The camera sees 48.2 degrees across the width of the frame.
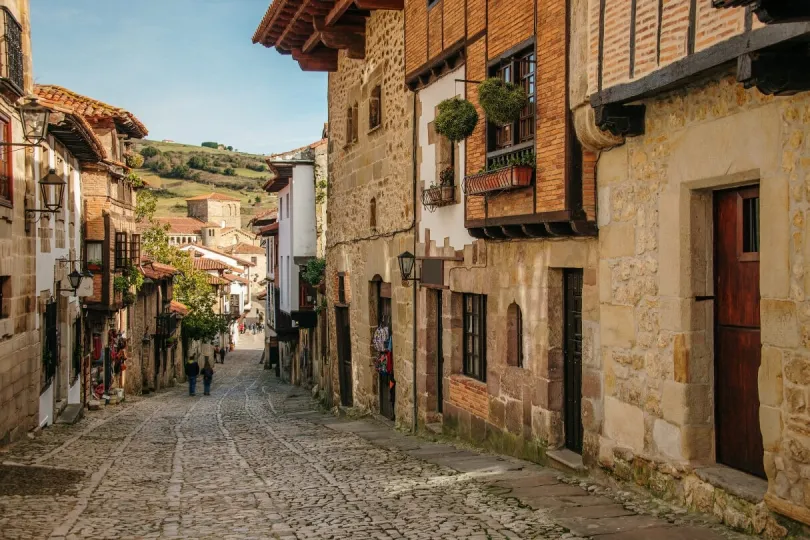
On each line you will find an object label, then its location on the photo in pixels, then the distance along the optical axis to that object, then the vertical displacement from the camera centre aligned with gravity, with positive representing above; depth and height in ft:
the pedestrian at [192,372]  112.16 -12.54
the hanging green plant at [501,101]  34.06 +6.37
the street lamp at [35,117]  41.14 +7.16
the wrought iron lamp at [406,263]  48.84 +0.36
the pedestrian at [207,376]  111.49 -12.97
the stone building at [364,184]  52.65 +5.62
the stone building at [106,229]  80.02 +3.94
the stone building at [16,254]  45.01 +0.98
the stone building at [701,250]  20.16 +0.47
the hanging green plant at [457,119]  38.40 +6.42
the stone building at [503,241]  31.32 +1.15
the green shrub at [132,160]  94.50 +11.72
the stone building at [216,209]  416.87 +29.00
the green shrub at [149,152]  486.79 +64.37
